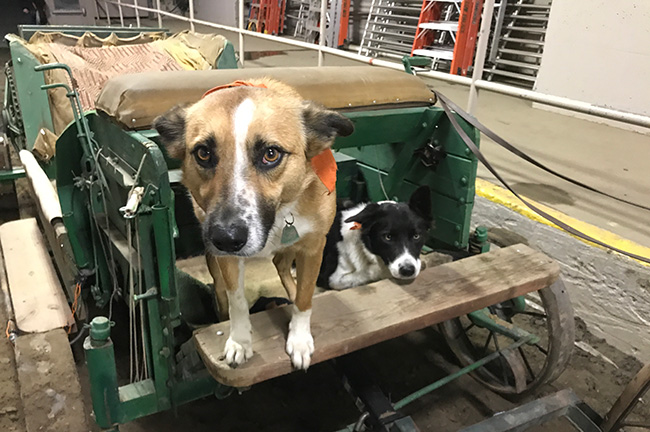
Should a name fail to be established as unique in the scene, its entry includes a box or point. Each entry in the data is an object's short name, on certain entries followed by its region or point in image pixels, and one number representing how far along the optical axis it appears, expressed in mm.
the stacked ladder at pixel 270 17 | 9742
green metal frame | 1424
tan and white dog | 1140
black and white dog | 1919
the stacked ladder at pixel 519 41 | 6387
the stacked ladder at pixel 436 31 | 6746
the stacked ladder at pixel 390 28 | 7656
